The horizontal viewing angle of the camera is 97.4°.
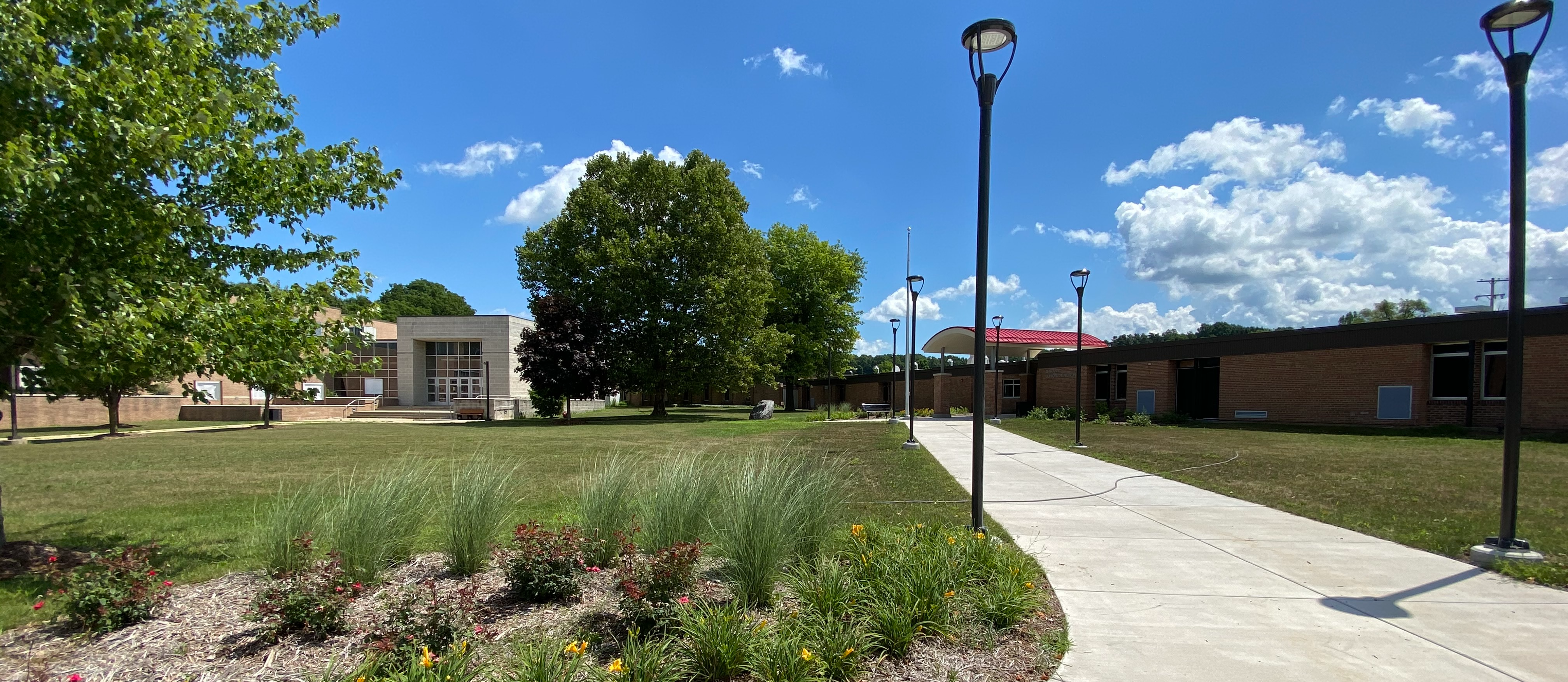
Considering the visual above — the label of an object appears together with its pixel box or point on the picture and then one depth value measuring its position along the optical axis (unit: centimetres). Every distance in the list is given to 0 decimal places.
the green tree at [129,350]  455
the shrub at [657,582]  379
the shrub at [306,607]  385
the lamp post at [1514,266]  579
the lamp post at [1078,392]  1706
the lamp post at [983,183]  613
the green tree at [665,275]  3469
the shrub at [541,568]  444
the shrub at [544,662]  303
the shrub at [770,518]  433
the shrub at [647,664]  313
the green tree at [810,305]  4862
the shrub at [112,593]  401
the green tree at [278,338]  534
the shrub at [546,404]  3669
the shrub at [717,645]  338
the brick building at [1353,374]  1747
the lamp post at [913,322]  1742
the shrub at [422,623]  336
